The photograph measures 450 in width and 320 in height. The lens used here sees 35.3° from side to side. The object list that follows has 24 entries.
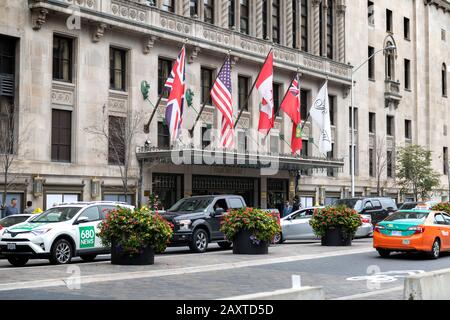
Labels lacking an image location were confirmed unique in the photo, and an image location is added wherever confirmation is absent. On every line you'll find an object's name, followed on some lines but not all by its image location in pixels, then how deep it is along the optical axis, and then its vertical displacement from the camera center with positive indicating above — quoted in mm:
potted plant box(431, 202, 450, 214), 30172 -244
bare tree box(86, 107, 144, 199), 33312 +3117
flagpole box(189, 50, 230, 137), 36791 +4374
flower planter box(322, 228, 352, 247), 24828 -1277
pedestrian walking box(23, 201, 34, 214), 26731 -205
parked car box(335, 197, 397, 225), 32562 -212
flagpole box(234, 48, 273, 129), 38738 +4946
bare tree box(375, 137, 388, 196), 52406 +3314
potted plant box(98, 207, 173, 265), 17031 -781
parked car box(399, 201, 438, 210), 33459 -175
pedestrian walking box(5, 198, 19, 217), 27000 -234
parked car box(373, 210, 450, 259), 19766 -912
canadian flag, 35500 +5537
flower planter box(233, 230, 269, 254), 21250 -1269
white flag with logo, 40062 +4880
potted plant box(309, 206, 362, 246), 24438 -776
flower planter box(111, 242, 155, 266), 17328 -1342
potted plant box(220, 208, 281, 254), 21062 -809
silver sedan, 28484 -1053
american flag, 34062 +5310
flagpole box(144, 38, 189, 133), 34219 +4335
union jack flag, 31672 +4876
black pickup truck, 22750 -539
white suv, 18422 -870
